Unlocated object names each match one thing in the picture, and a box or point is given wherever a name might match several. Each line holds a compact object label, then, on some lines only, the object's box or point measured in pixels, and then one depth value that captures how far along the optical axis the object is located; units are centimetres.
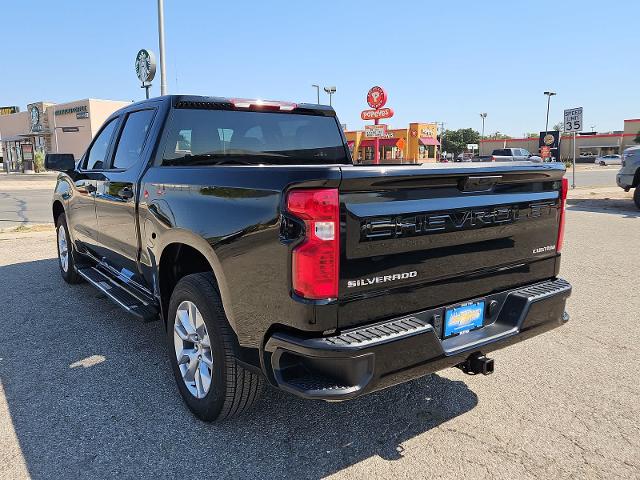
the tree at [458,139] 9519
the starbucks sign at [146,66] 1789
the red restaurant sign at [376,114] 3194
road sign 1706
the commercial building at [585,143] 7909
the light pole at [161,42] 1472
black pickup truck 223
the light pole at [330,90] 4254
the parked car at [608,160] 6360
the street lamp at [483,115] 9256
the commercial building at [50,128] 4166
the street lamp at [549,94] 6465
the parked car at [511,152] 4289
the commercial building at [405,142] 4794
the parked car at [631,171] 1354
